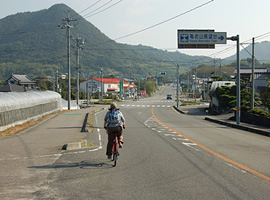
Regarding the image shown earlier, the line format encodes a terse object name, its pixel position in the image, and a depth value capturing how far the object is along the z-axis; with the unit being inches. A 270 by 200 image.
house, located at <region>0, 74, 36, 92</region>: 2891.2
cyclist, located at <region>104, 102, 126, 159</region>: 345.4
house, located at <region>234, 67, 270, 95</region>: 2200.1
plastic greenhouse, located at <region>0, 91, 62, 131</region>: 729.0
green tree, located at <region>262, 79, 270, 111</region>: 911.6
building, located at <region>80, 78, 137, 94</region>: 5403.5
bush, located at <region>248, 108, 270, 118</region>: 892.0
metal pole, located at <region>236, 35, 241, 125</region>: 871.4
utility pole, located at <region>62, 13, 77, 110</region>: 1722.9
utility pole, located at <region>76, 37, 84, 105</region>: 2157.0
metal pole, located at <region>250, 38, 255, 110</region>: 1082.1
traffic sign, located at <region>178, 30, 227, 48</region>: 960.3
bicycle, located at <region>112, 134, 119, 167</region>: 329.1
